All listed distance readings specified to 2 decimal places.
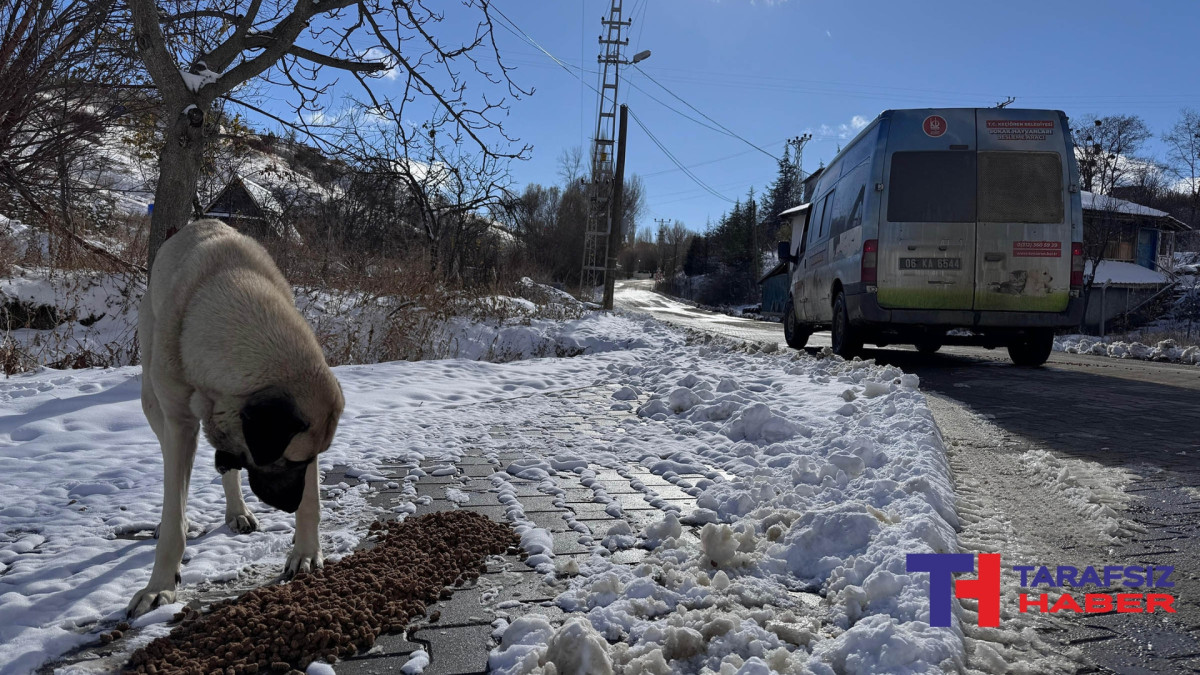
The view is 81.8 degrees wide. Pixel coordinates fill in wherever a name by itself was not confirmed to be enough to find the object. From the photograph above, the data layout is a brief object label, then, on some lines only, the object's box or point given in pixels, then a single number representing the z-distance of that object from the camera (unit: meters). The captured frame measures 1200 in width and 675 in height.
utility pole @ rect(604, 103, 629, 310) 24.16
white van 8.90
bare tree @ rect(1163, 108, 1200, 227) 54.47
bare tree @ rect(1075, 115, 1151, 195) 54.38
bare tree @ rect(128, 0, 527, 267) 7.07
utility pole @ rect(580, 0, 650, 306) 32.06
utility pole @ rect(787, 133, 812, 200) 77.44
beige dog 2.67
